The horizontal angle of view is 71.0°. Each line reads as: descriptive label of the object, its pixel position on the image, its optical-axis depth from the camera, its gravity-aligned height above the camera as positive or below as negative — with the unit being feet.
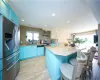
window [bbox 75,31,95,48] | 21.67 +0.72
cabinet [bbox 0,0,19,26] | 5.01 +2.50
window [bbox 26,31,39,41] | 18.45 +1.05
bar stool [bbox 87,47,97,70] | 7.32 -1.39
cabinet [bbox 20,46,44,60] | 14.34 -2.77
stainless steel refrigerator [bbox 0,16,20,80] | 4.54 -0.77
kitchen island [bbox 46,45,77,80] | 6.12 -2.24
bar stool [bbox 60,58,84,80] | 3.39 -2.09
